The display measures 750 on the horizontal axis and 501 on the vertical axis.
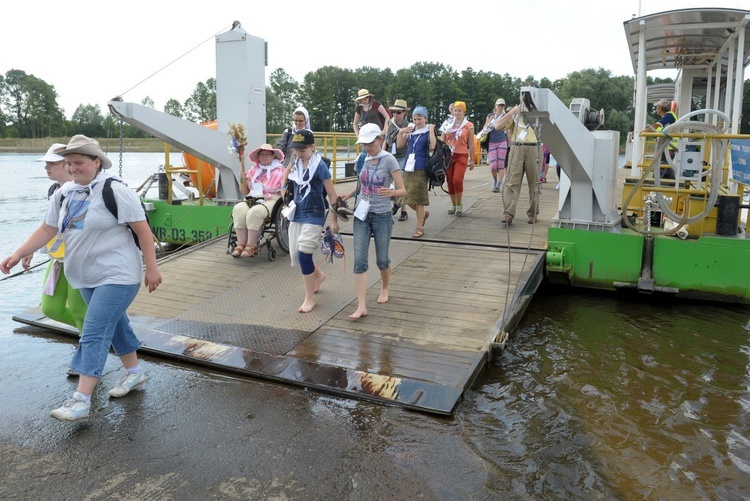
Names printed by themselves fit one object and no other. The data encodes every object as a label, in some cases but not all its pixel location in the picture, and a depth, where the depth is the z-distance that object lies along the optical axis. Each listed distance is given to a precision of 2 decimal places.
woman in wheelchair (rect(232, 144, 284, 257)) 7.39
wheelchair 7.46
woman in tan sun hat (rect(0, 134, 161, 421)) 3.76
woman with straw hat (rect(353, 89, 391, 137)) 8.56
